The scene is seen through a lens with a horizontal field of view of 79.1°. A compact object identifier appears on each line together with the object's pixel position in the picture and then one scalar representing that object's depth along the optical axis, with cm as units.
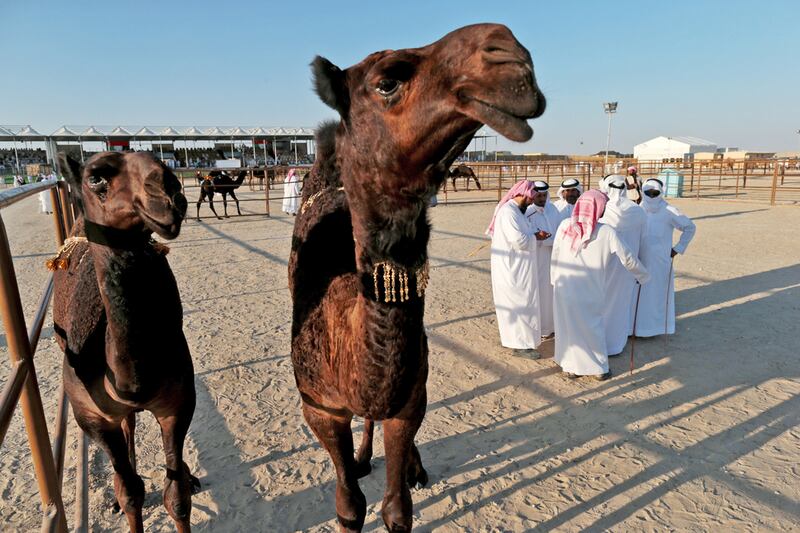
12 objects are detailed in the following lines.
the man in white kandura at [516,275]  528
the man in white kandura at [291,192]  1728
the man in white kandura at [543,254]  595
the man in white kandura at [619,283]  546
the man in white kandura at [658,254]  588
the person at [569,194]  652
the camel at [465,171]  1912
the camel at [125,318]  191
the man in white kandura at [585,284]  473
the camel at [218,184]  1638
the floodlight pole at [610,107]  3670
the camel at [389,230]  111
